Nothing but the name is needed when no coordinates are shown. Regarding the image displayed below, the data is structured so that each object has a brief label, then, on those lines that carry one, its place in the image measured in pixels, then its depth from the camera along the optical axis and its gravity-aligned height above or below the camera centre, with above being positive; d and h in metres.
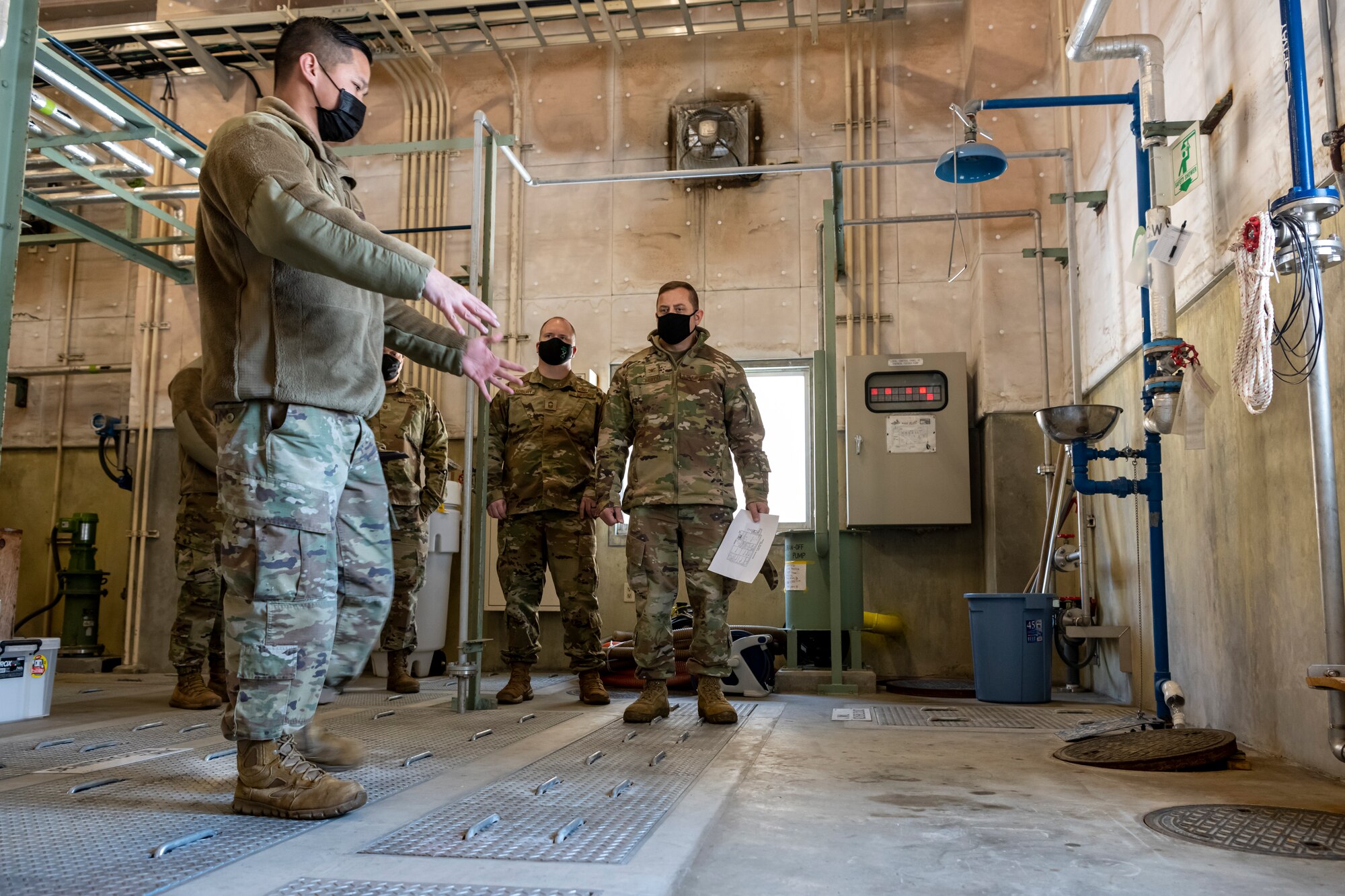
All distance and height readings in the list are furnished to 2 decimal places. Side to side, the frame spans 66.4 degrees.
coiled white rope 2.65 +0.61
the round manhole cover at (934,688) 5.26 -0.72
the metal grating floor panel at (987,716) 3.97 -0.67
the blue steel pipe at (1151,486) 3.65 +0.24
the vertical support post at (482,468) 4.27 +0.35
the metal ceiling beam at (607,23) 6.38 +3.36
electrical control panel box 5.93 +0.64
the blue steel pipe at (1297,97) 2.61 +1.17
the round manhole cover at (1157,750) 2.88 -0.58
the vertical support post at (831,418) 5.15 +0.68
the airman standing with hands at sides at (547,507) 4.61 +0.19
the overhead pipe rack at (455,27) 6.58 +3.46
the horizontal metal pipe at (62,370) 7.55 +1.31
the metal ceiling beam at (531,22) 6.57 +3.45
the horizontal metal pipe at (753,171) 4.99 +1.90
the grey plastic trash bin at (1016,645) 4.77 -0.44
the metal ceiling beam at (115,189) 5.41 +2.04
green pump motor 6.95 -0.27
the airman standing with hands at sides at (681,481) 3.98 +0.27
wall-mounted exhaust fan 6.62 +2.66
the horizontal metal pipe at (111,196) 6.14 +2.16
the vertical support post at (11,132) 2.56 +1.04
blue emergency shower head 4.53 +1.75
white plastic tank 6.03 -0.23
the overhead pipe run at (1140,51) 3.77 +1.88
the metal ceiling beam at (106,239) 5.70 +1.88
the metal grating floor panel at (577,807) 1.88 -0.56
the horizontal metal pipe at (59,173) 6.10 +2.32
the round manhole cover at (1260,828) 1.98 -0.57
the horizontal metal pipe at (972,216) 5.82 +1.93
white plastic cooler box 3.90 -0.50
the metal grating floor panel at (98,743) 2.90 -0.61
